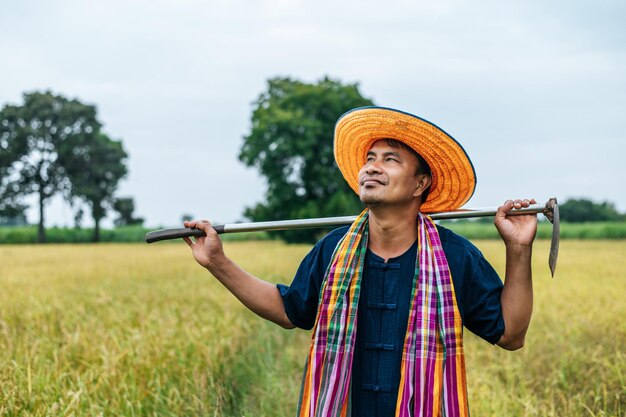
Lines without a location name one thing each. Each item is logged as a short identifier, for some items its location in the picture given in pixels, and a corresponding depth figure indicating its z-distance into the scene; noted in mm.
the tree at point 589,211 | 48062
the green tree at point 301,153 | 33469
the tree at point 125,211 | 52844
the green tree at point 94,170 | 47125
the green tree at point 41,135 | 46562
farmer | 2652
